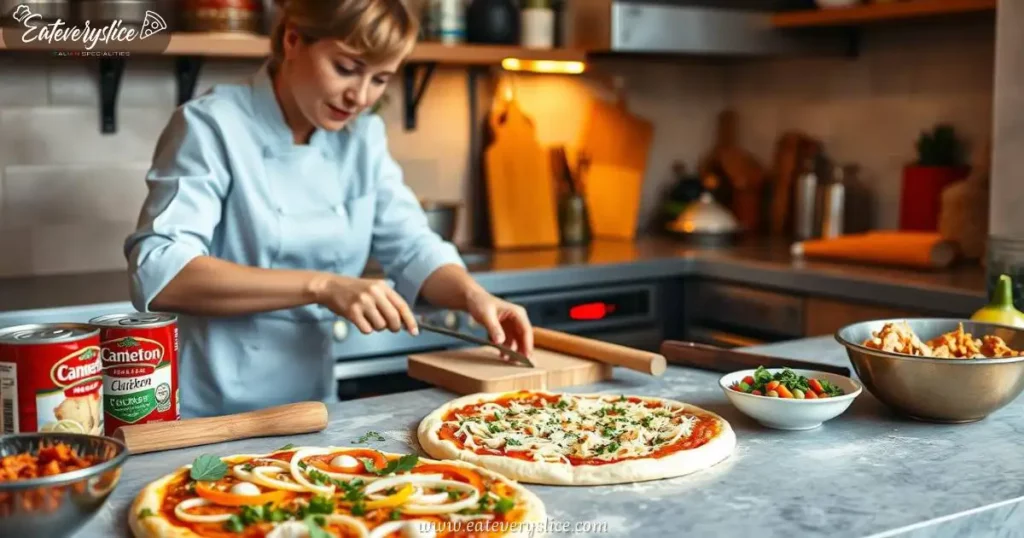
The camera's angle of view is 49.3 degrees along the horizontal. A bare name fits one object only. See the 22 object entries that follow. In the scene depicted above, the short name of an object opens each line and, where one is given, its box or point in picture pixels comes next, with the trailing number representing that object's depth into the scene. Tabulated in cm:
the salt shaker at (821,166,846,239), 348
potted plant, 323
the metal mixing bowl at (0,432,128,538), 102
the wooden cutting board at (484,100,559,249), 348
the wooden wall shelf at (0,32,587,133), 275
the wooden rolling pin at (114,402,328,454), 140
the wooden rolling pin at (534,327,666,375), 180
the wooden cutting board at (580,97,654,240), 370
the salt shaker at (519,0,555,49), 337
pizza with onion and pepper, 112
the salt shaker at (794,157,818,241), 361
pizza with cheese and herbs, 132
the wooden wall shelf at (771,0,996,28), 288
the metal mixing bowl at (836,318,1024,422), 148
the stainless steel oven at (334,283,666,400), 271
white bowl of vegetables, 148
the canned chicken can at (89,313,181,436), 138
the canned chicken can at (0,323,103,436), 123
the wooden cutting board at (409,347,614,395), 176
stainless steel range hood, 321
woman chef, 180
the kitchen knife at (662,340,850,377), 179
